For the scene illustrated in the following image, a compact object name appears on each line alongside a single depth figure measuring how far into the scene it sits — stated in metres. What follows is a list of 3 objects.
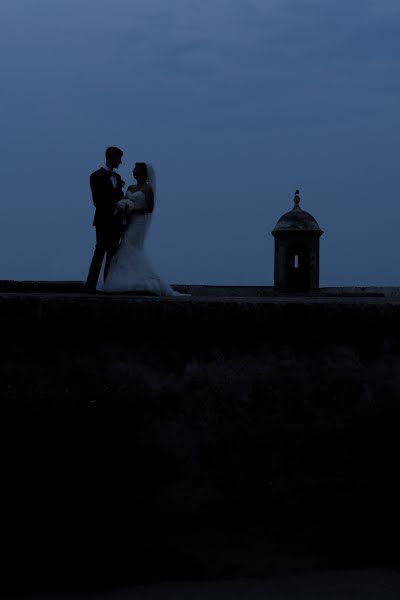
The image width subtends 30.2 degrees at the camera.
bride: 7.74
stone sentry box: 19.64
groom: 7.49
